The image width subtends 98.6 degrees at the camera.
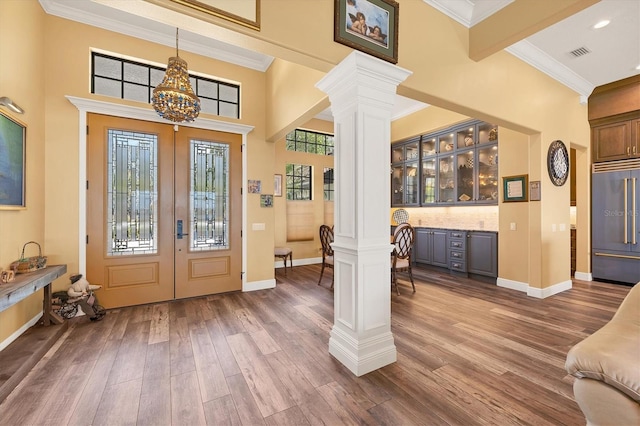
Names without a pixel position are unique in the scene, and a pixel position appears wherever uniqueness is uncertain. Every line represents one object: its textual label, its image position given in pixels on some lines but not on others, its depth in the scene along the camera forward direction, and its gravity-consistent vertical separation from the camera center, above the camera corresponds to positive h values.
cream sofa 1.07 -0.67
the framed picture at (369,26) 2.26 +1.62
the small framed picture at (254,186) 4.59 +0.47
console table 2.16 -0.63
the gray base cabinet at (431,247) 5.75 -0.74
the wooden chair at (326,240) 4.84 -0.47
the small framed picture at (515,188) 4.51 +0.43
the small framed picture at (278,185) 6.34 +0.66
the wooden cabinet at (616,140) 4.71 +1.29
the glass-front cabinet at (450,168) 5.19 +0.98
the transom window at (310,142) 6.66 +1.80
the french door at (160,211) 3.62 +0.05
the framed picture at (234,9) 1.76 +1.36
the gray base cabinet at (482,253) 4.93 -0.74
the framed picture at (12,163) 2.46 +0.50
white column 2.31 +0.03
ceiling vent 3.84 +2.29
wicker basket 2.68 -0.49
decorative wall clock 4.35 +0.82
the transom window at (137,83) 3.68 +1.91
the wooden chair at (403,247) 4.44 -0.56
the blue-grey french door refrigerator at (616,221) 4.64 -0.15
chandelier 2.74 +1.20
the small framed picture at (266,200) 4.73 +0.24
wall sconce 2.31 +0.96
